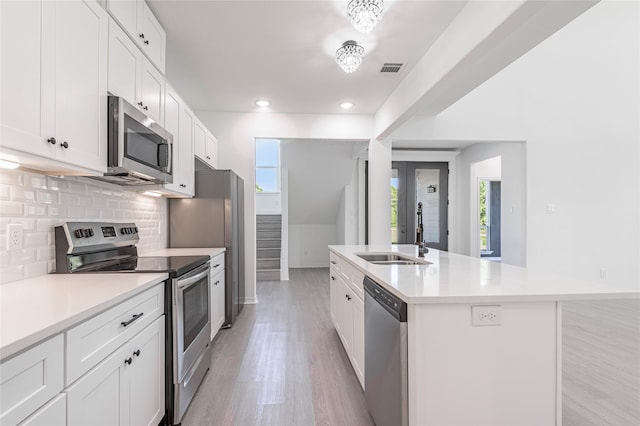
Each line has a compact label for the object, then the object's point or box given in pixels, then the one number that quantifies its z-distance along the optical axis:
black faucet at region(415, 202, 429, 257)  2.61
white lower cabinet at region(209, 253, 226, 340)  2.89
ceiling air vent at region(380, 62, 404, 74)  3.07
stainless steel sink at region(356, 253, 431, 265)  2.67
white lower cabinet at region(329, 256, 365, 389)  2.13
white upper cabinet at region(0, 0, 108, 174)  1.11
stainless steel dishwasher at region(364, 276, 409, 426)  1.37
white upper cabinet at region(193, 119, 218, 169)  3.37
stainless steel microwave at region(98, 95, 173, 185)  1.70
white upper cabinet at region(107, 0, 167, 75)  1.79
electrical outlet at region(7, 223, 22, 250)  1.44
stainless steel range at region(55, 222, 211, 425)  1.75
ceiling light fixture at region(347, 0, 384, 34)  1.96
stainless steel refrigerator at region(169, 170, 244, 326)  3.37
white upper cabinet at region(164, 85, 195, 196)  2.57
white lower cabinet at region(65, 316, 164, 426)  1.09
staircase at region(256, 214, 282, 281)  6.17
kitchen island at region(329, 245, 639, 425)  1.35
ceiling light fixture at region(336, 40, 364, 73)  2.56
